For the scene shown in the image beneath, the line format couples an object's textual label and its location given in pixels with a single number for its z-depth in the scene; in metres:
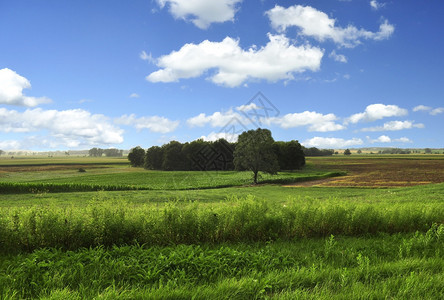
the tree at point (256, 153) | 46.38
